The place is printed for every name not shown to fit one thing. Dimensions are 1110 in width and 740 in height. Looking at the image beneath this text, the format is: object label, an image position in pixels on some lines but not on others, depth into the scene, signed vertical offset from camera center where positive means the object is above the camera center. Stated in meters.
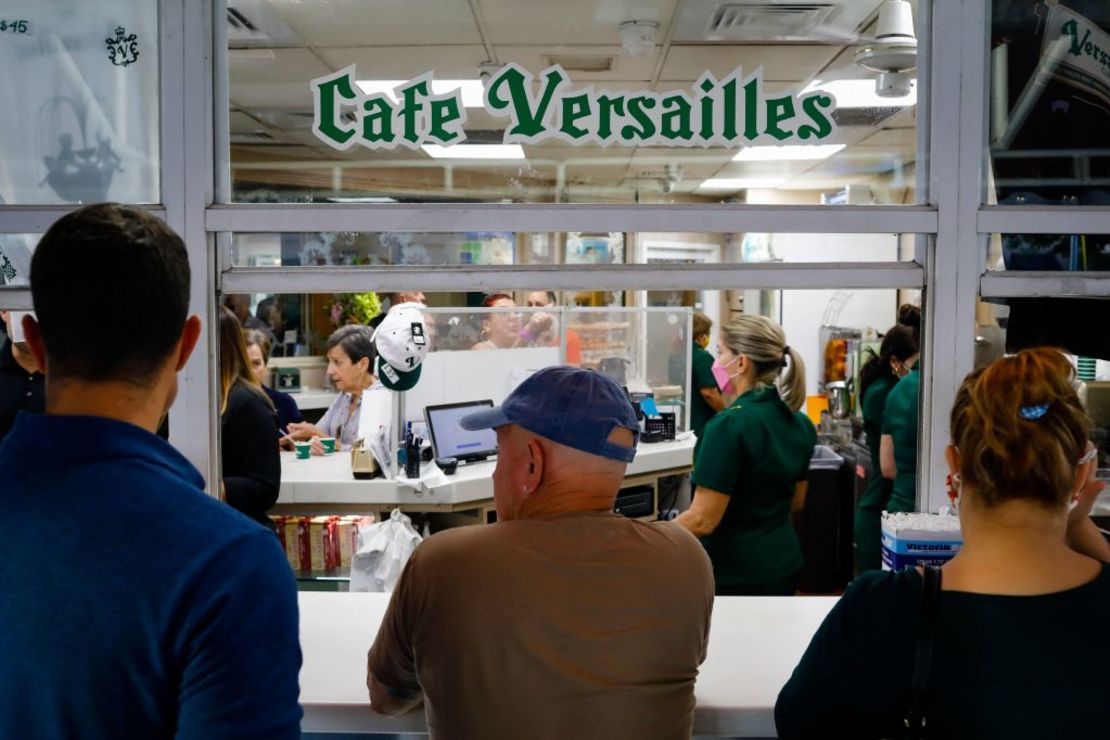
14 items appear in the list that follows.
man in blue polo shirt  0.90 -0.25
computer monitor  4.61 -0.50
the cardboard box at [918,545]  1.78 -0.39
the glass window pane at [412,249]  2.09 +0.20
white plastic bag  3.15 -0.74
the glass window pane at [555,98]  2.03 +0.51
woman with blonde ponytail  2.80 -0.46
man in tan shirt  1.36 -0.41
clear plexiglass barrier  5.08 -0.08
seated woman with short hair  5.04 -0.25
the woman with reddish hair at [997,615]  1.17 -0.34
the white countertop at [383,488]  4.15 -0.67
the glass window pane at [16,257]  2.14 +0.17
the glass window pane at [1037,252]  2.14 +0.19
